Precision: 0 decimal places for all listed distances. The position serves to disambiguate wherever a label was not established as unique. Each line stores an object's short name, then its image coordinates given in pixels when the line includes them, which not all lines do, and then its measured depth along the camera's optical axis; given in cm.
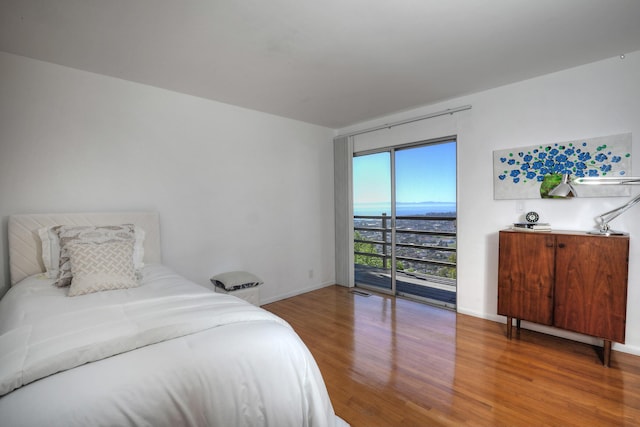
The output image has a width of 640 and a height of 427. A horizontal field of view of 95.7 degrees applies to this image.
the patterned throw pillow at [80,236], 204
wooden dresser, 225
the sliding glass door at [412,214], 389
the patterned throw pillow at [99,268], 190
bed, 94
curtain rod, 334
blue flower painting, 248
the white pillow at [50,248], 223
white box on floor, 299
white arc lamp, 226
